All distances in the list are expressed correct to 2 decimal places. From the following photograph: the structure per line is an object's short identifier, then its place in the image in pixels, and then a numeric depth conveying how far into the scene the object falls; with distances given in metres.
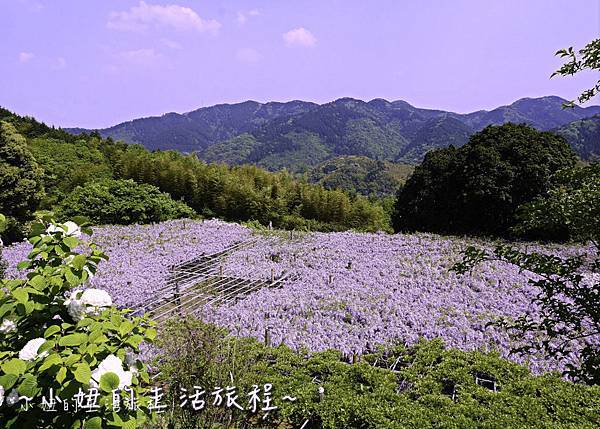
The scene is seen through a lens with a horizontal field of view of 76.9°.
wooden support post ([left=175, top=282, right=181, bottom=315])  7.12
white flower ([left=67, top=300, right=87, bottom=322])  1.61
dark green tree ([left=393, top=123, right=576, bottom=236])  10.27
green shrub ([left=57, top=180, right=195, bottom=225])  14.20
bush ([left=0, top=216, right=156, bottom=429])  1.38
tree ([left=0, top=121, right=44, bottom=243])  11.73
